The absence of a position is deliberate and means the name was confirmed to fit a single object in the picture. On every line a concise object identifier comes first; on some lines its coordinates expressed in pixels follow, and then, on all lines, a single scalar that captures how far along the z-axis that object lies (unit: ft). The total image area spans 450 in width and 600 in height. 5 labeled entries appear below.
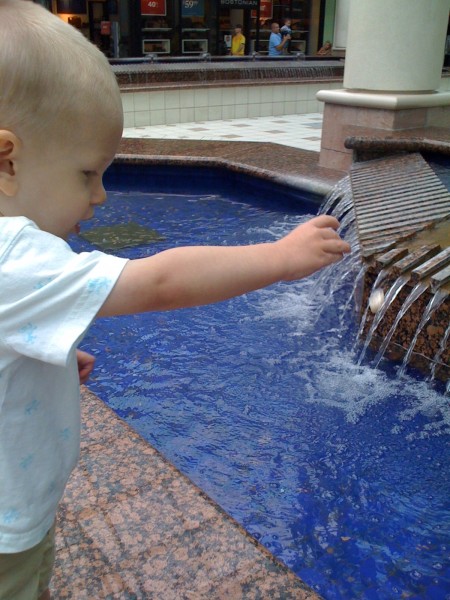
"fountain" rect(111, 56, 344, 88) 41.87
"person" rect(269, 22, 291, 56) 63.87
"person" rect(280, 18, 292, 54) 69.21
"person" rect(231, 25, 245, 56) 67.41
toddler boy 3.23
